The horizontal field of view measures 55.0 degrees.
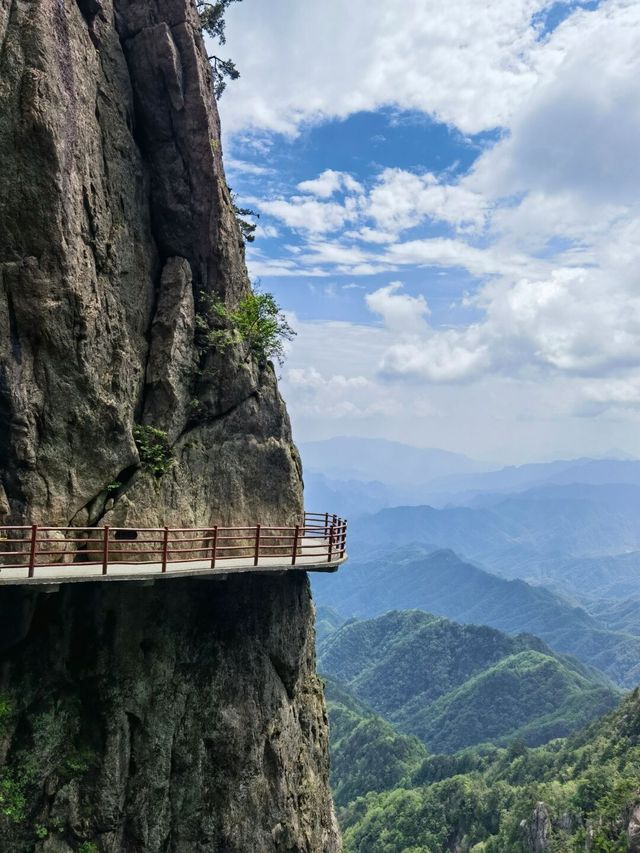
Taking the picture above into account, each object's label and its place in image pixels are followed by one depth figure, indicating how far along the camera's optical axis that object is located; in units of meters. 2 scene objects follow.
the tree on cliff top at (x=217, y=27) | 31.02
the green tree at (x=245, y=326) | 22.14
